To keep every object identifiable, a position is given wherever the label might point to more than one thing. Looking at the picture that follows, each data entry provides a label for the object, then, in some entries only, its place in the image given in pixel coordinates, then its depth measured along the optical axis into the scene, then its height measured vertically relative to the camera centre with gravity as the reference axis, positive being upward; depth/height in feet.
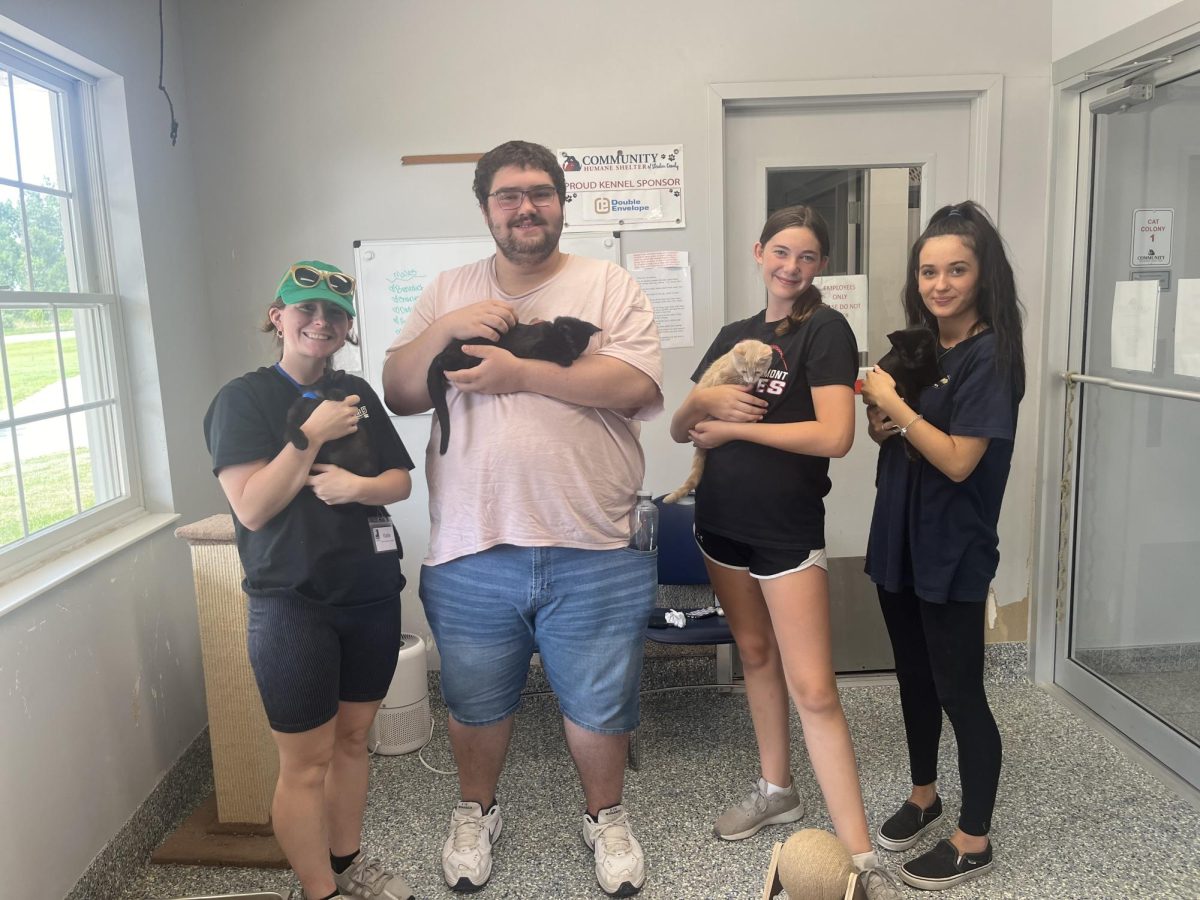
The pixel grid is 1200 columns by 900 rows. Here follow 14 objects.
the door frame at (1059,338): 9.18 -0.46
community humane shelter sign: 9.37 +1.34
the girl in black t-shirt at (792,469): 5.88 -1.18
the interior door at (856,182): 9.67 +1.38
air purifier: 8.85 -4.12
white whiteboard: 9.48 +0.56
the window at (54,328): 6.54 -0.01
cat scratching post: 7.04 -3.41
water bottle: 6.07 -1.53
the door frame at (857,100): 9.34 +2.24
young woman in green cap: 4.87 -1.31
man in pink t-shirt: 5.48 -1.09
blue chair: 9.66 -2.79
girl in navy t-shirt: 5.90 -1.34
